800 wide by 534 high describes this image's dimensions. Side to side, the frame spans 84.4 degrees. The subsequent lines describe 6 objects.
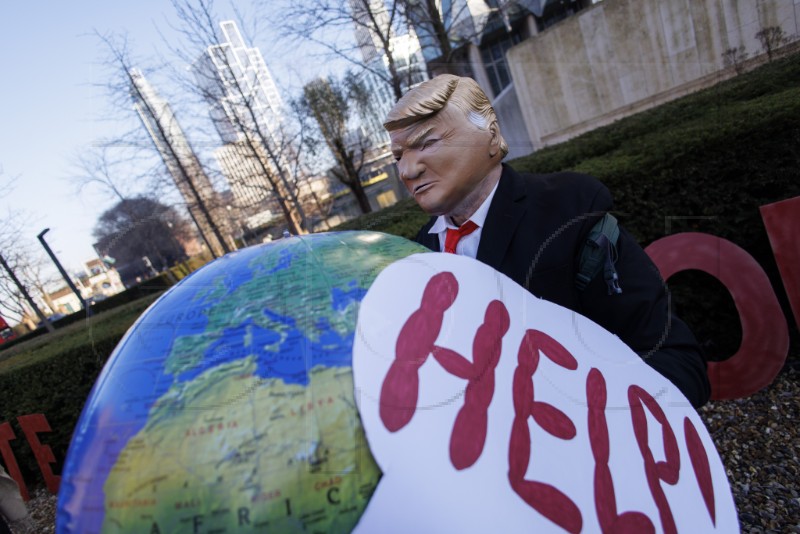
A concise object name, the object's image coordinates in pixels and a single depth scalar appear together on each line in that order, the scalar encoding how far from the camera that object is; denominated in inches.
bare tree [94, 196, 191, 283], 1191.6
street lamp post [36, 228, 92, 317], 384.8
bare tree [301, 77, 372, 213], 556.1
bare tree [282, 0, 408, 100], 334.0
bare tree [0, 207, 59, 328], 471.8
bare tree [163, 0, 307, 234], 381.7
